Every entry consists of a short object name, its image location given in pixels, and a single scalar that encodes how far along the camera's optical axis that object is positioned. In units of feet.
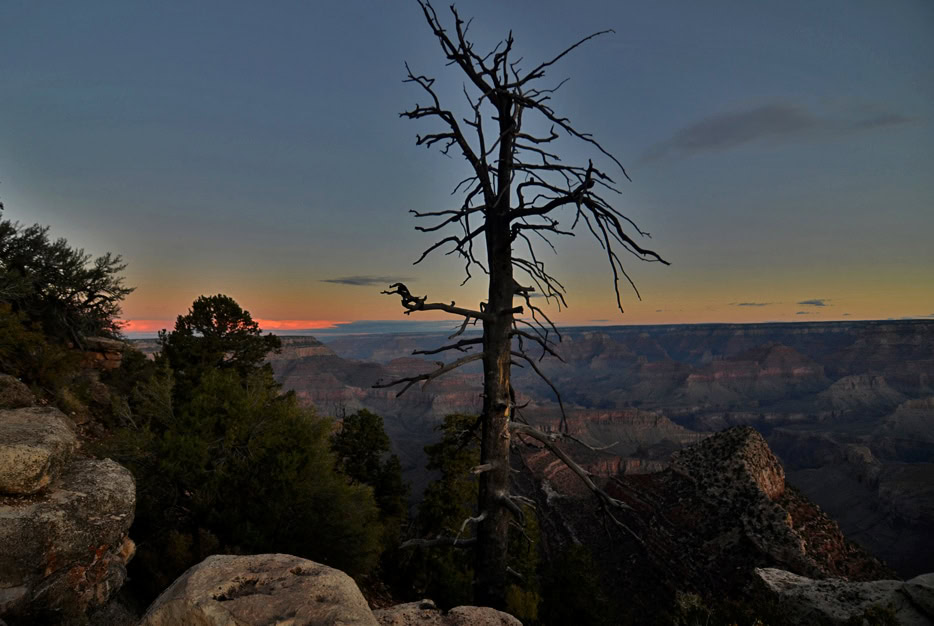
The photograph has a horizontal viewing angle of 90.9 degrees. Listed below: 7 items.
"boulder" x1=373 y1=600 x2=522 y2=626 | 14.42
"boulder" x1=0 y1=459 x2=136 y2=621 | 23.21
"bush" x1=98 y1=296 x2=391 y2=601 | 41.09
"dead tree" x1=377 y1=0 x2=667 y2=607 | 18.11
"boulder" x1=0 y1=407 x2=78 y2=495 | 24.40
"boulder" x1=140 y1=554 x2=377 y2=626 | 11.26
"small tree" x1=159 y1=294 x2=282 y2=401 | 86.80
